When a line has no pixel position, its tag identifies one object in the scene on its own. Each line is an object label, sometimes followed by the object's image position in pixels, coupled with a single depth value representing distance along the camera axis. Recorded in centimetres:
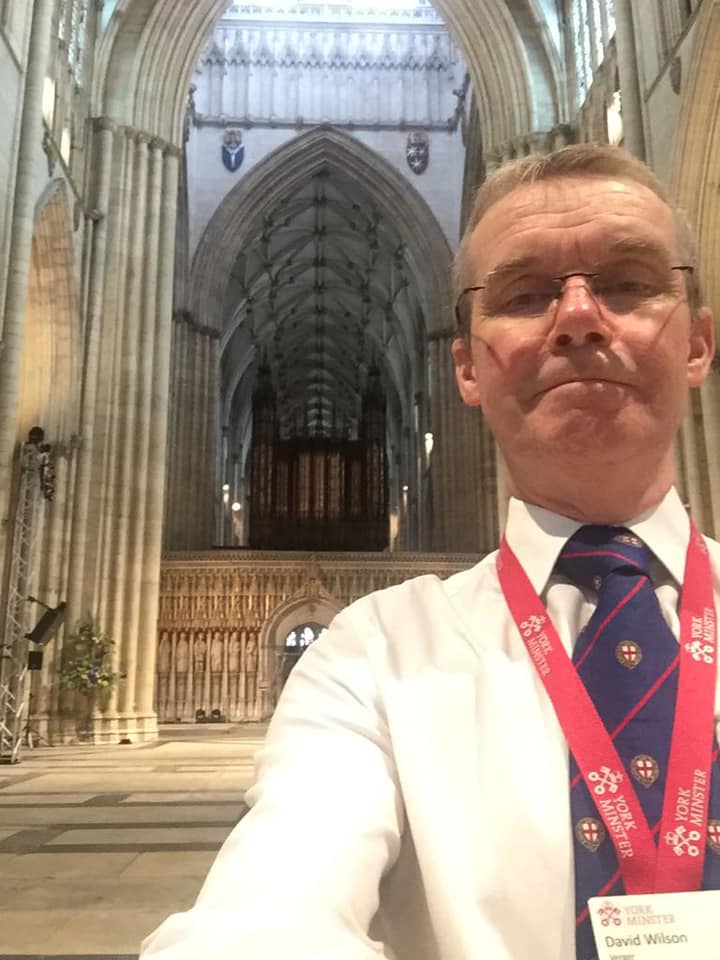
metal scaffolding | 1002
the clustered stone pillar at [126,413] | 1324
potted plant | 1217
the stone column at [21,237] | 968
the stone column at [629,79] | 1110
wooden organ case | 2566
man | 81
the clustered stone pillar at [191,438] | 2197
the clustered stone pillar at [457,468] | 2138
